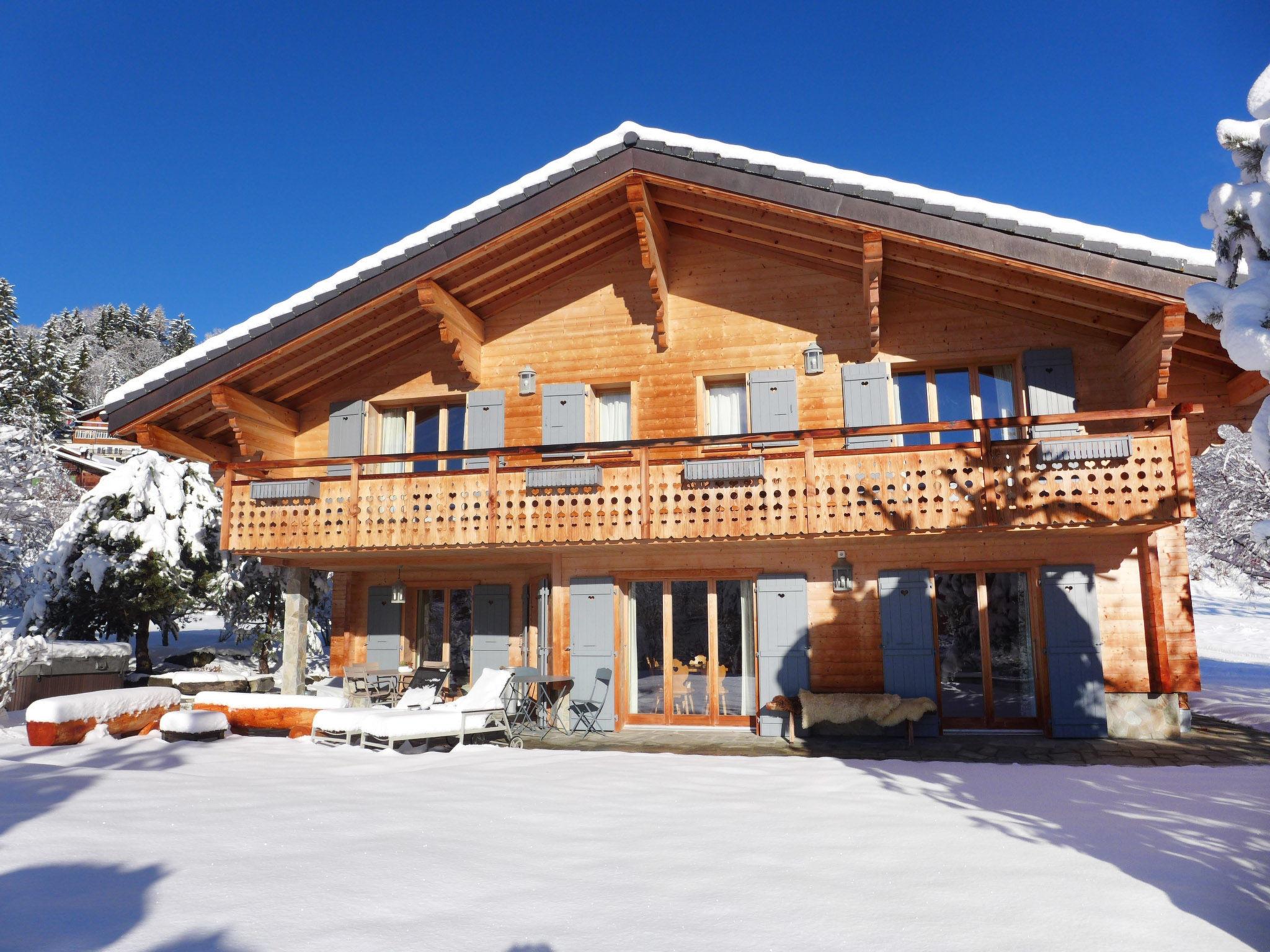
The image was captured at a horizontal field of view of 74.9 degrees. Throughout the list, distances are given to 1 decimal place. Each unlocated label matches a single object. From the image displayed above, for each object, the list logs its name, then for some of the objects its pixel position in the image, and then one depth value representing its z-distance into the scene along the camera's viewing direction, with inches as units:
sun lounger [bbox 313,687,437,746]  353.1
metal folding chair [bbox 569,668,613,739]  420.8
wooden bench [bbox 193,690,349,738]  377.7
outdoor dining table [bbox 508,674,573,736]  419.5
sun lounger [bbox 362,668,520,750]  343.0
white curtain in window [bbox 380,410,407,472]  496.4
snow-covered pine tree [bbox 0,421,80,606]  660.1
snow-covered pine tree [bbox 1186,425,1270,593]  700.7
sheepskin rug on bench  378.0
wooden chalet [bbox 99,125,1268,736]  365.4
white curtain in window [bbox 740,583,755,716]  423.5
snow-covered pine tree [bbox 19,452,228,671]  584.1
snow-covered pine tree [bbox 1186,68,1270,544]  155.5
